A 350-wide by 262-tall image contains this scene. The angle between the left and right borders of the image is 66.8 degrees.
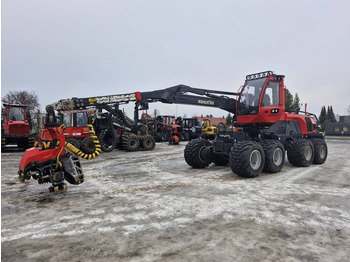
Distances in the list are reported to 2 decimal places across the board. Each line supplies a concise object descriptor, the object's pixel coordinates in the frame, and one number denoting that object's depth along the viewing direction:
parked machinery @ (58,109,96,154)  14.56
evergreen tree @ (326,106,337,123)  76.31
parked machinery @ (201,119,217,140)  25.24
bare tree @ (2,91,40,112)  40.27
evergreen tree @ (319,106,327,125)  77.52
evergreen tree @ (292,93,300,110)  41.31
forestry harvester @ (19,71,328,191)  7.81
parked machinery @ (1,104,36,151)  16.14
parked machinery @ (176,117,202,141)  25.86
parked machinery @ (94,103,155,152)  15.22
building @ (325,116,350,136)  44.53
